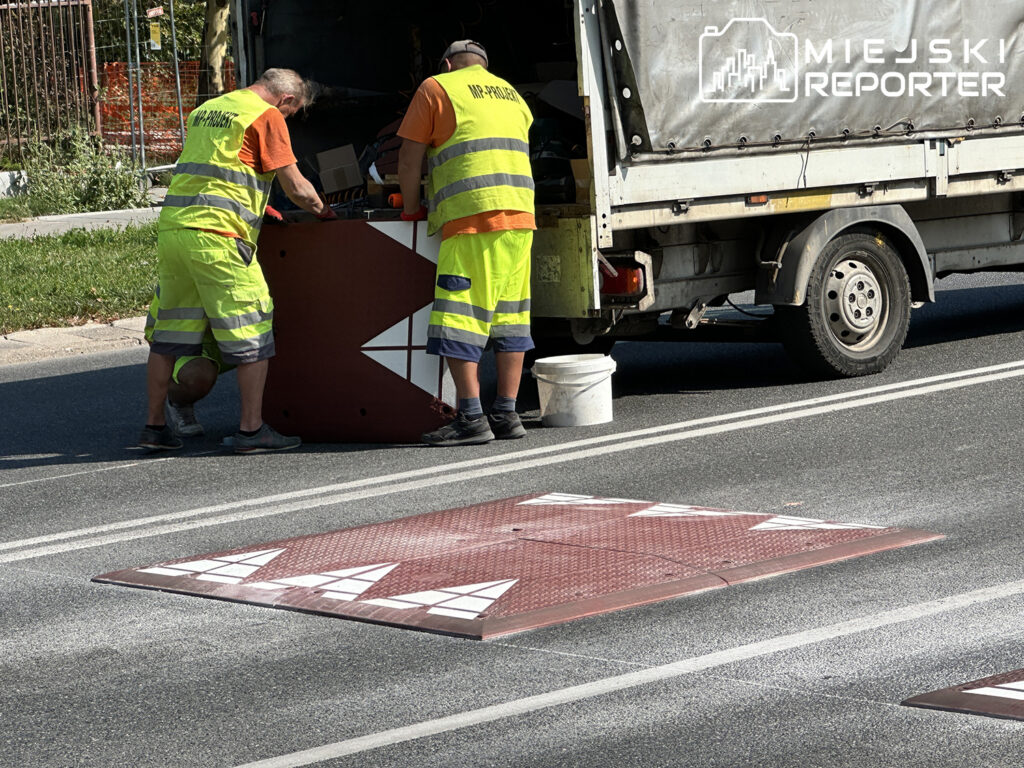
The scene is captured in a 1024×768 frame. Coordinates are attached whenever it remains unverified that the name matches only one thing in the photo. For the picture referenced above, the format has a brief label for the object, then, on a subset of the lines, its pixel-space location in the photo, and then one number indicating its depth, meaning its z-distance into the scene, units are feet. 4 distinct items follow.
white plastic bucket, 56.18
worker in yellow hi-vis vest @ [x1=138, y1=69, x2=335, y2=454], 53.16
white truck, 56.13
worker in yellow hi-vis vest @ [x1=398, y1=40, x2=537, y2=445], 53.31
